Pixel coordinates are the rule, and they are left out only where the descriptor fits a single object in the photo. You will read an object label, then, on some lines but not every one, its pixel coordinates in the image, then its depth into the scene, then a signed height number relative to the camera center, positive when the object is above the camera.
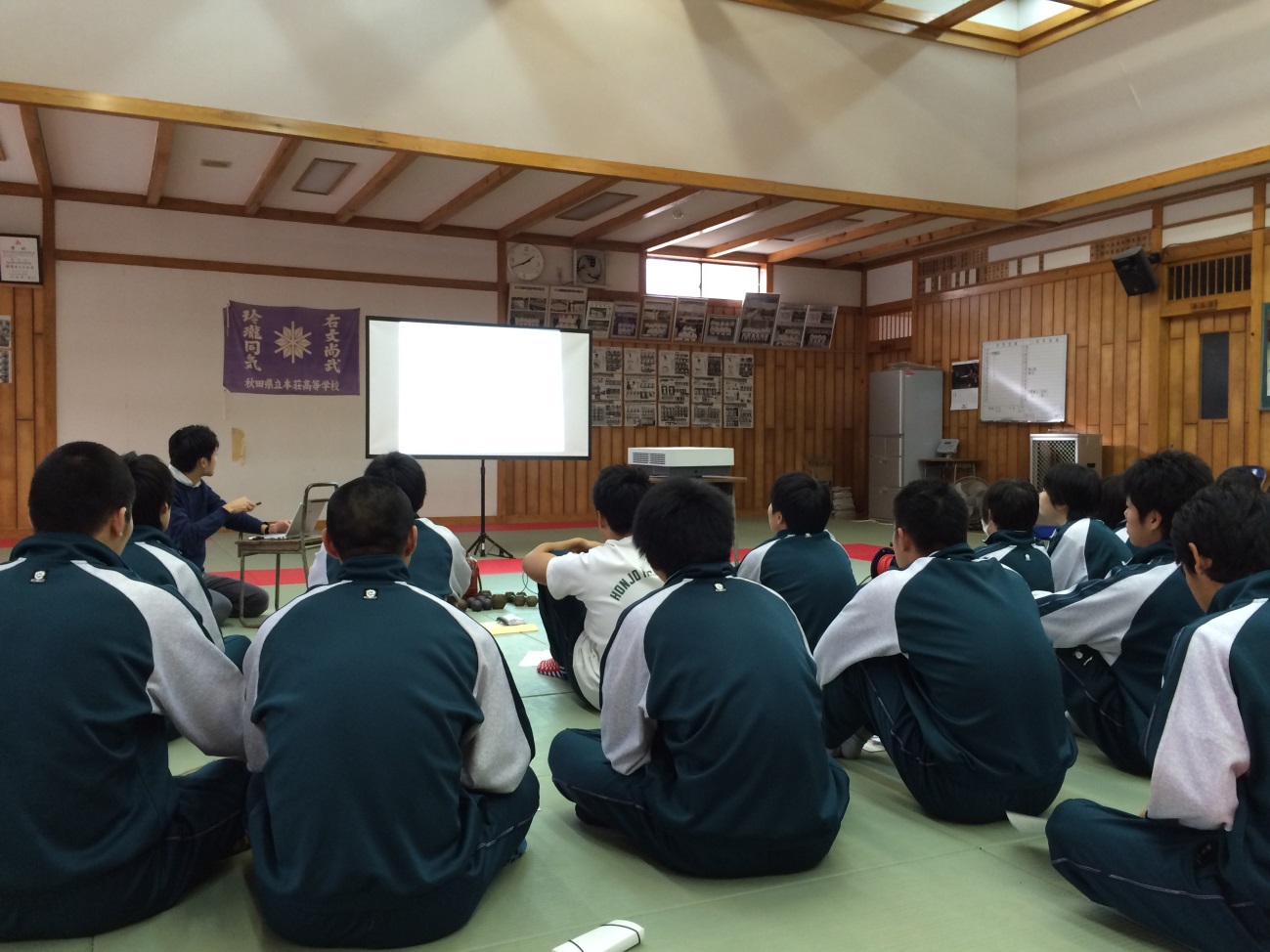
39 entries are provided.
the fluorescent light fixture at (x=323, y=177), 7.64 +2.21
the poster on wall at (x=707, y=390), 11.25 +0.71
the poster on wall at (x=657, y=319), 10.86 +1.46
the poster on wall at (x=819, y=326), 11.73 +1.48
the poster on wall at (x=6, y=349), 8.37 +0.86
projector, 8.14 -0.06
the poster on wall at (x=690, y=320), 11.05 +1.47
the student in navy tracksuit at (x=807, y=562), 3.24 -0.36
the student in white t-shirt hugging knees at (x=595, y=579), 3.11 -0.40
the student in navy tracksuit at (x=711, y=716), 1.98 -0.54
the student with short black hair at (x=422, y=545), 3.75 -0.37
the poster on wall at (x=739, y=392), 11.38 +0.69
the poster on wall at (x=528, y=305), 10.16 +1.50
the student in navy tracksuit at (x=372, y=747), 1.69 -0.52
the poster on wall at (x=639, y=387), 10.91 +0.72
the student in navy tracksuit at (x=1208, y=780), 1.60 -0.53
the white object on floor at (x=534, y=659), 4.19 -0.88
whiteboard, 9.64 +0.72
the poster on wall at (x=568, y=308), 10.36 +1.51
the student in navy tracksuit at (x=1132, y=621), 2.56 -0.45
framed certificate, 8.32 +1.60
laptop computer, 5.07 -0.39
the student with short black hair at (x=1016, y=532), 3.23 -0.26
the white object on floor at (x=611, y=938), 1.78 -0.89
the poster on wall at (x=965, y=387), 10.59 +0.71
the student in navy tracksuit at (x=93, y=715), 1.67 -0.46
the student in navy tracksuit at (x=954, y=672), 2.30 -0.52
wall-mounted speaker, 8.52 +1.56
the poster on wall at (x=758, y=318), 11.34 +1.54
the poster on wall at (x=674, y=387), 11.09 +0.72
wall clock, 10.16 +1.94
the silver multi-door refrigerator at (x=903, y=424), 10.86 +0.31
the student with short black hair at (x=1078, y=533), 3.54 -0.29
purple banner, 9.13 +0.94
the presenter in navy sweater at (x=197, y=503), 4.49 -0.24
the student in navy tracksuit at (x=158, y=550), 2.76 -0.28
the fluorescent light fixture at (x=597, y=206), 8.61 +2.20
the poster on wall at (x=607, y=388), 10.75 +0.69
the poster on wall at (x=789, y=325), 11.58 +1.48
